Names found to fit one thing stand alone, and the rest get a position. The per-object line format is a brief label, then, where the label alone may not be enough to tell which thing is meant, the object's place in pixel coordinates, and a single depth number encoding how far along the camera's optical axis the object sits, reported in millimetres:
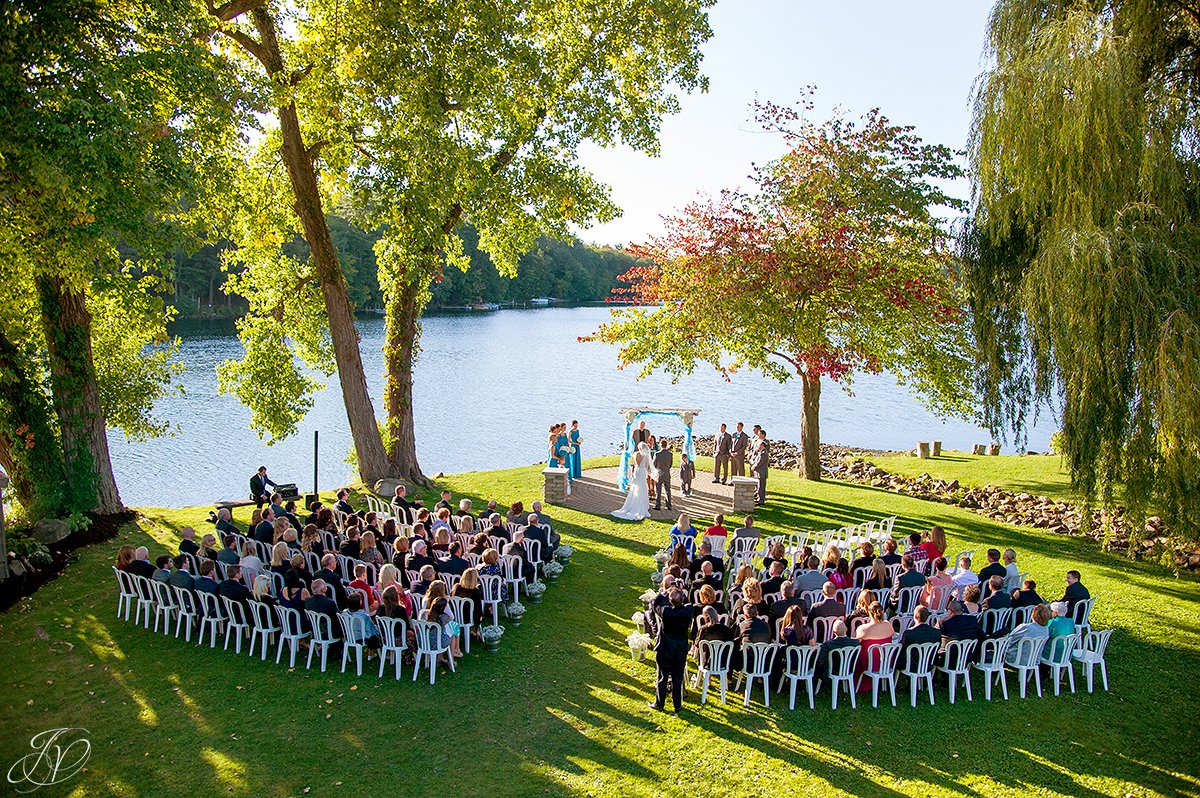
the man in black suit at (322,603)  9945
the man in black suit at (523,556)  12336
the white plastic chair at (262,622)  10305
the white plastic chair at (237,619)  10461
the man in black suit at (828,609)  10031
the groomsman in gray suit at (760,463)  18375
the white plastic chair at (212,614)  10630
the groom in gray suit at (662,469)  17625
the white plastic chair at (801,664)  9297
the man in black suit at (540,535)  12961
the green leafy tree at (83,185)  11281
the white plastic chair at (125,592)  11328
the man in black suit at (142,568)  11211
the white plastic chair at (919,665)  9430
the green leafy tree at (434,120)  16438
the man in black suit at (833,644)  9242
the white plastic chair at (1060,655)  9781
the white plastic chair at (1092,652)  9812
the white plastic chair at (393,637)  9797
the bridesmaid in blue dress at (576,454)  19514
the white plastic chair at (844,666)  9227
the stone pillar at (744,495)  17750
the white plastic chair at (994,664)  9688
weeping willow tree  11070
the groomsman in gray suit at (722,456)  19953
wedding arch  19312
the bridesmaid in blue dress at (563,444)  19438
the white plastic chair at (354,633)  9906
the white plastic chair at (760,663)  9320
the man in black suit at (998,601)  10211
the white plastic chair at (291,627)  10125
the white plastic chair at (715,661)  9367
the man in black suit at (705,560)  11445
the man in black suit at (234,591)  10492
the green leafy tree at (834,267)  18922
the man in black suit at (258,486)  16859
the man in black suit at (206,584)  10641
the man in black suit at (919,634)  9398
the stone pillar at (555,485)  18500
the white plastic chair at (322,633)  9984
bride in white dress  17188
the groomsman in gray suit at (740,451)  19672
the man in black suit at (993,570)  11211
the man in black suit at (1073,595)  10562
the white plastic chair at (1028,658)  9727
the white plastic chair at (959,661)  9531
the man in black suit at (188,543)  11922
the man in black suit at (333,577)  10602
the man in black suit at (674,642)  8953
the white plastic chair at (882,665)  9344
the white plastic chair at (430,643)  9758
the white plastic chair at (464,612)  10500
